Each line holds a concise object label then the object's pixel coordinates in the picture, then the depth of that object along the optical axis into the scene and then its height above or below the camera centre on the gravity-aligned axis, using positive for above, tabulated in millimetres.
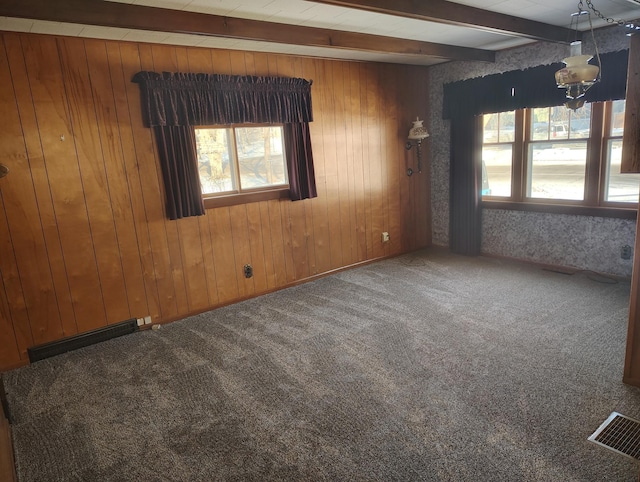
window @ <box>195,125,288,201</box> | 3961 +30
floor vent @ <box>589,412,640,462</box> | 1991 -1463
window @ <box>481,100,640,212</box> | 4109 -201
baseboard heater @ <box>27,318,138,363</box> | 3264 -1326
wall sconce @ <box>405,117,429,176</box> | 5145 +171
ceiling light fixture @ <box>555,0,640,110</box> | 2285 +340
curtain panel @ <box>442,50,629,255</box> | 3826 +389
